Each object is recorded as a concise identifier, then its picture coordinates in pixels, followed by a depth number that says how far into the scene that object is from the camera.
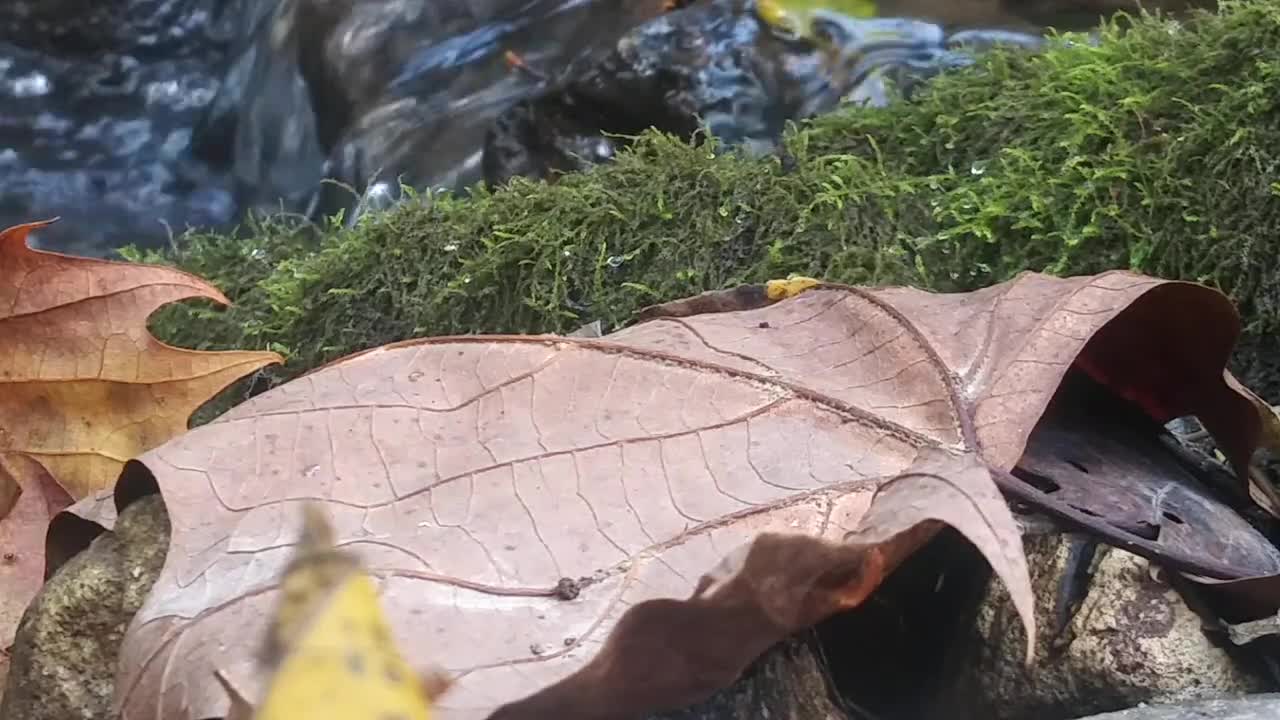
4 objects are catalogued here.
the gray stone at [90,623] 0.53
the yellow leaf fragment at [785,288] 0.60
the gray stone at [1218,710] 0.49
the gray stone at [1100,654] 0.51
